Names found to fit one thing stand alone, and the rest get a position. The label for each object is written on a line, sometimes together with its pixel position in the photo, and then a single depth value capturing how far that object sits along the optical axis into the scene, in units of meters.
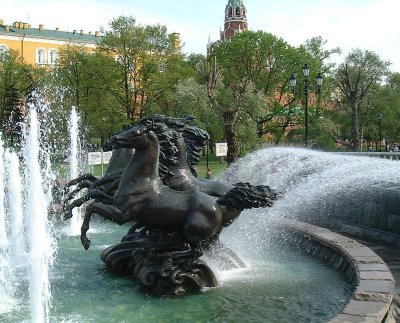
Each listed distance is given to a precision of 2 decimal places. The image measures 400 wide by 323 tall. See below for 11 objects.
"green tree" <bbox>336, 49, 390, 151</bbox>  46.50
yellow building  82.26
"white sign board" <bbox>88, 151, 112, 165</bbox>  23.96
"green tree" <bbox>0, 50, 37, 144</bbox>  46.03
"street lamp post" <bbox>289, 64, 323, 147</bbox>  23.86
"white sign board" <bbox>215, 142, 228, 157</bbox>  25.47
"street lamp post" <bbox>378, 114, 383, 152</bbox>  47.41
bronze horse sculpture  6.71
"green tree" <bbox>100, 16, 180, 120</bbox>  41.34
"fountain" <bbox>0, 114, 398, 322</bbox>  6.26
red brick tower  105.00
